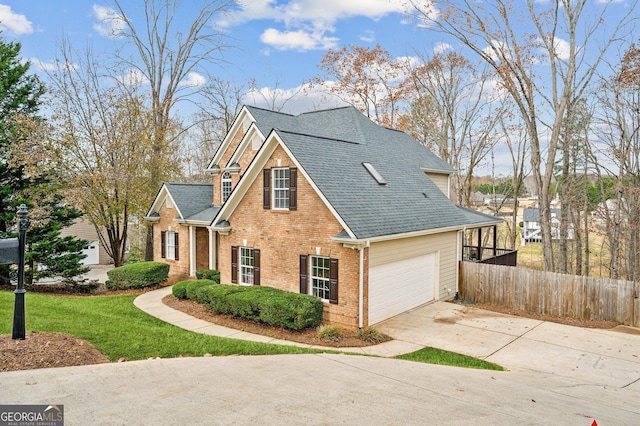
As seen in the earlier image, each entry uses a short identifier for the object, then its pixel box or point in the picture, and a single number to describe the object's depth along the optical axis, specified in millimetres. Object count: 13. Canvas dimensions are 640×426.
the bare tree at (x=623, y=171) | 22781
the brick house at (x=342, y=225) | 12586
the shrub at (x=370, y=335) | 11375
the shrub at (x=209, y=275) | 18172
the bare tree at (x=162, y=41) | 26859
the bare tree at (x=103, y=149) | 21406
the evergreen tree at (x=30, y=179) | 19125
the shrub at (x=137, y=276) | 19328
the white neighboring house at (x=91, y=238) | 38906
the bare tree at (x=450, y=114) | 31453
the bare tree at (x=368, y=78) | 33312
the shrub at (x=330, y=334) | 11414
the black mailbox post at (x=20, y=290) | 6902
